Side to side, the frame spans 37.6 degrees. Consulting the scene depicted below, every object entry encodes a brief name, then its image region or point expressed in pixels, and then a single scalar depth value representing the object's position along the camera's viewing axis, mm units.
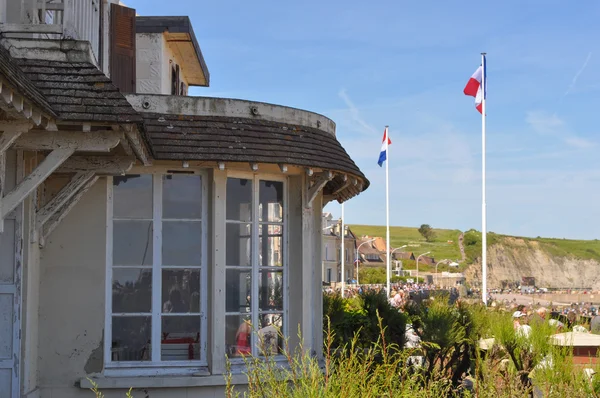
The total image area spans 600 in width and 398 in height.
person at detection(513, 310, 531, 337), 10788
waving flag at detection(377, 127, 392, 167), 45031
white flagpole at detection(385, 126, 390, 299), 45069
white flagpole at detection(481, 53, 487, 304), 32812
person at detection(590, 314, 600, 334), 13641
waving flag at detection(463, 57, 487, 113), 32719
